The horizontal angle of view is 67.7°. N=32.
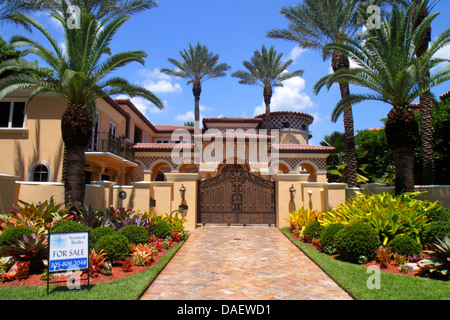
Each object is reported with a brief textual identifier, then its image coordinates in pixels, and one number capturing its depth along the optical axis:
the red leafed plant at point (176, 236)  11.77
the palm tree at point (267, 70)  32.81
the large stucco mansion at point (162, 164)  14.39
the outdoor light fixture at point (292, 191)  15.43
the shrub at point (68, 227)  8.63
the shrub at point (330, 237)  9.81
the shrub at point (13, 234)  8.00
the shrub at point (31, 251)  7.43
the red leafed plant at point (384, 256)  8.29
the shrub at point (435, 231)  8.63
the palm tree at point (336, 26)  17.98
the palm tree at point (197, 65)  33.31
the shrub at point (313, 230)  11.43
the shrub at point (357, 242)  8.63
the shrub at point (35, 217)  9.23
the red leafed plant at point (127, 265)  7.93
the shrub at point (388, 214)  9.20
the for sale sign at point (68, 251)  6.38
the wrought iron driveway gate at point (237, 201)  15.96
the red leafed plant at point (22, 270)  7.17
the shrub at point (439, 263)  7.13
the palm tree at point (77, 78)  11.61
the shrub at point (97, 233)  8.90
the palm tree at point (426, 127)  15.02
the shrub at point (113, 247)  8.22
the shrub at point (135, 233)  9.62
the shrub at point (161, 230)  11.31
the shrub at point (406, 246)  8.49
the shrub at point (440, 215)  9.86
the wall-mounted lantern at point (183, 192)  15.01
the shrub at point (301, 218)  13.12
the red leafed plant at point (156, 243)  9.95
